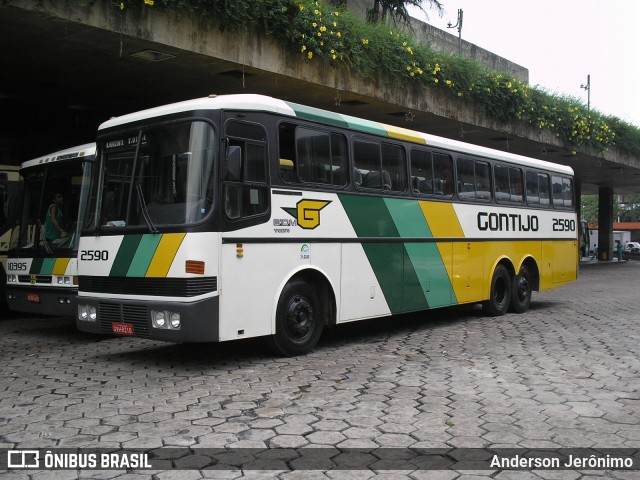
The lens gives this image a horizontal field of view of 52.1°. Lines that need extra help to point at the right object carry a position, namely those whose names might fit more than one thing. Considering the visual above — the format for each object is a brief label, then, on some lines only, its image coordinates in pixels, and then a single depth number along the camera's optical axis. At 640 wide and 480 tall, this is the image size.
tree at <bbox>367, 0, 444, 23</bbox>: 21.84
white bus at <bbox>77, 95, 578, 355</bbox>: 6.86
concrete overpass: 10.55
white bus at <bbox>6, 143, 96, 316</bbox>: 9.66
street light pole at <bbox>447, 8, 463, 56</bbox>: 32.68
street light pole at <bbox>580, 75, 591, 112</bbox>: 51.59
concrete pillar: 41.75
